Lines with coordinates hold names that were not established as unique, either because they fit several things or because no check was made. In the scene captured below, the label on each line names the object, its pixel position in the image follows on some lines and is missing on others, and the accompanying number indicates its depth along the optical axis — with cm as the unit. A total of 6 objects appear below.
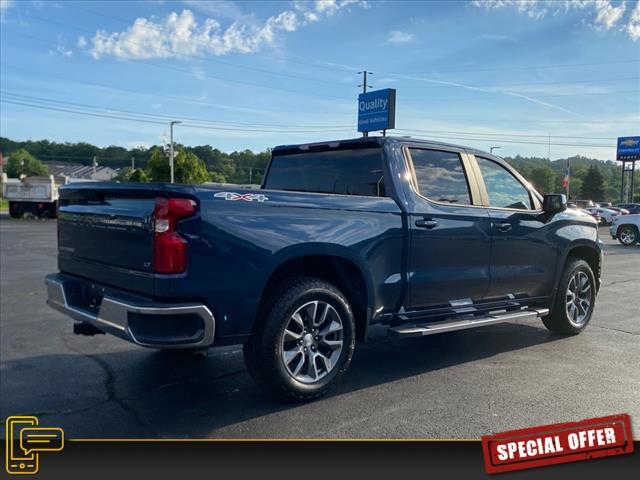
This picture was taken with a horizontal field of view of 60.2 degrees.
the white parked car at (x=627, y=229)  1981
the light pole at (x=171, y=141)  4684
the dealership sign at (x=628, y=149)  4884
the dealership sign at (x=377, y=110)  3678
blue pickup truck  340
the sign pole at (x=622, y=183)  4933
